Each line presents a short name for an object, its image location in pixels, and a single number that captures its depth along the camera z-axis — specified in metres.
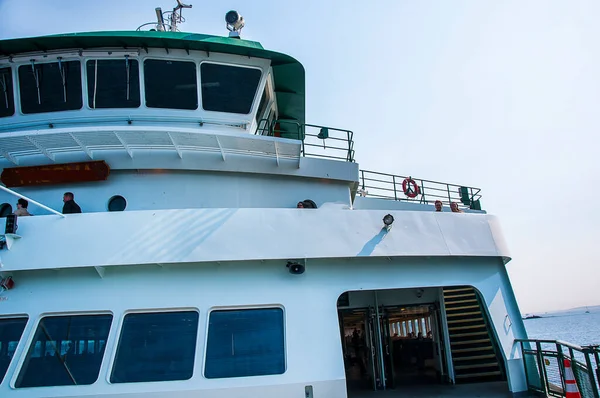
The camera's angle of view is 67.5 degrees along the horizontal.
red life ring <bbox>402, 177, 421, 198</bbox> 12.78
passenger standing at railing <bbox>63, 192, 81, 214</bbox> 7.43
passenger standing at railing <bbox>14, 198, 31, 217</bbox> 7.14
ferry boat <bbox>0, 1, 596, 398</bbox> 5.66
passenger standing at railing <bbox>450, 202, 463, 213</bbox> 9.85
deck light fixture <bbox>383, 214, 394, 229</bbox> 6.84
